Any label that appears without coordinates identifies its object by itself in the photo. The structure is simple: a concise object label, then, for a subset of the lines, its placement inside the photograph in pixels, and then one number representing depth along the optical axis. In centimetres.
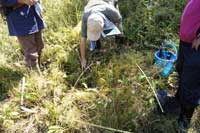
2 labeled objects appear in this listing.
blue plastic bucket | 187
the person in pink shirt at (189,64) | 135
